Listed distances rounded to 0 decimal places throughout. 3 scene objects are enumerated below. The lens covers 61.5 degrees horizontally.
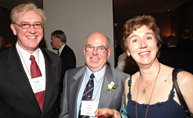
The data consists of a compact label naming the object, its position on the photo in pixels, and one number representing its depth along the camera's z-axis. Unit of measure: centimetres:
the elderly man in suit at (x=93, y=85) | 197
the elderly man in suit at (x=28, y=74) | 174
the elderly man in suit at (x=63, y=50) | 407
